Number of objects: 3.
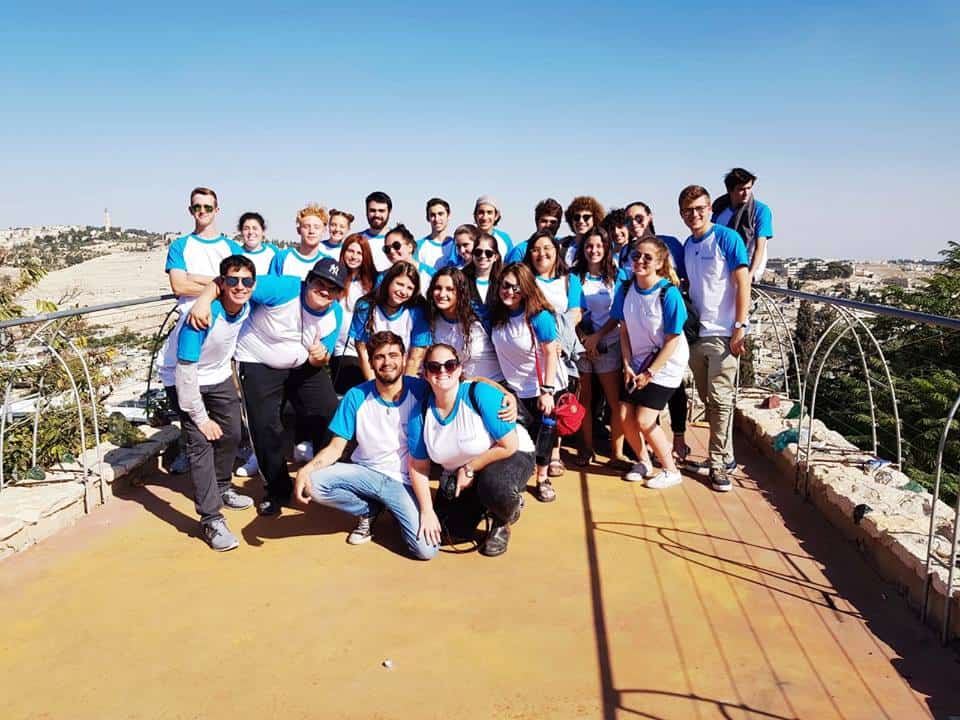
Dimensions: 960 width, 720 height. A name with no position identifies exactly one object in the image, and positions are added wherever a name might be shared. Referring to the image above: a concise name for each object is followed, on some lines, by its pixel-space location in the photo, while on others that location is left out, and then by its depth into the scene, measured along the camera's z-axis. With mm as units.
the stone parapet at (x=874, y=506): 3244
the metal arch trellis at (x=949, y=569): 2869
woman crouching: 3750
